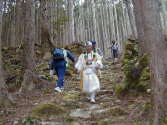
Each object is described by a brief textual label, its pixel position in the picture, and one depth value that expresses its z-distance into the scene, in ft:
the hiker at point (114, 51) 34.51
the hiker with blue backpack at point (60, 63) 17.34
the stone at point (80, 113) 11.92
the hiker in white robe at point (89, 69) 14.12
